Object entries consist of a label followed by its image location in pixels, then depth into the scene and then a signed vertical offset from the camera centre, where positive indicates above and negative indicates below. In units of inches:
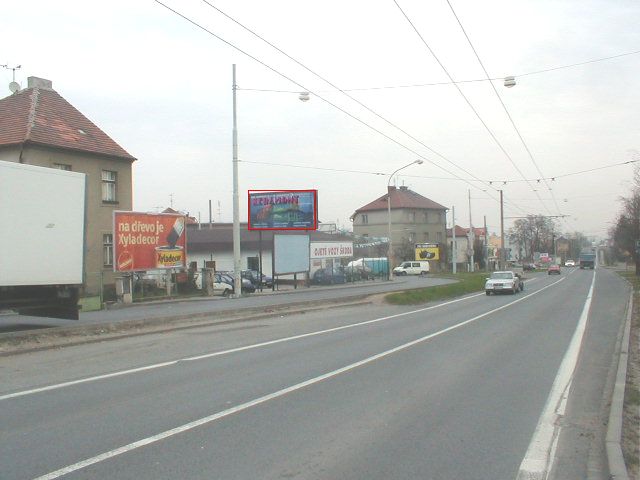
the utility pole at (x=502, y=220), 2444.6 +167.7
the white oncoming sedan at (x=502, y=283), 1531.7 -48.0
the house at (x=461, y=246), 4095.2 +137.1
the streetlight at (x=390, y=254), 1927.8 +33.3
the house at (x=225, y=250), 2228.1 +64.6
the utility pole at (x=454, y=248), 2742.9 +71.2
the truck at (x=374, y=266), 2214.3 -2.6
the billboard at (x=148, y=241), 1176.8 +55.0
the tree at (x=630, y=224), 2062.6 +135.2
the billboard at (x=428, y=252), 3383.4 +68.1
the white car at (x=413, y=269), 3006.9 -19.1
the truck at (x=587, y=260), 4338.1 +13.7
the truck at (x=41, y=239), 544.4 +28.5
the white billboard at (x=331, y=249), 1867.6 +51.0
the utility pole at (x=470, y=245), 2853.8 +87.2
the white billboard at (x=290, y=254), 1581.0 +33.2
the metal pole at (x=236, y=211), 1206.9 +108.6
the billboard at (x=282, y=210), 1631.4 +146.1
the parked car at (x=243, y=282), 1530.5 -35.5
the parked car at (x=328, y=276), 1868.8 -30.5
